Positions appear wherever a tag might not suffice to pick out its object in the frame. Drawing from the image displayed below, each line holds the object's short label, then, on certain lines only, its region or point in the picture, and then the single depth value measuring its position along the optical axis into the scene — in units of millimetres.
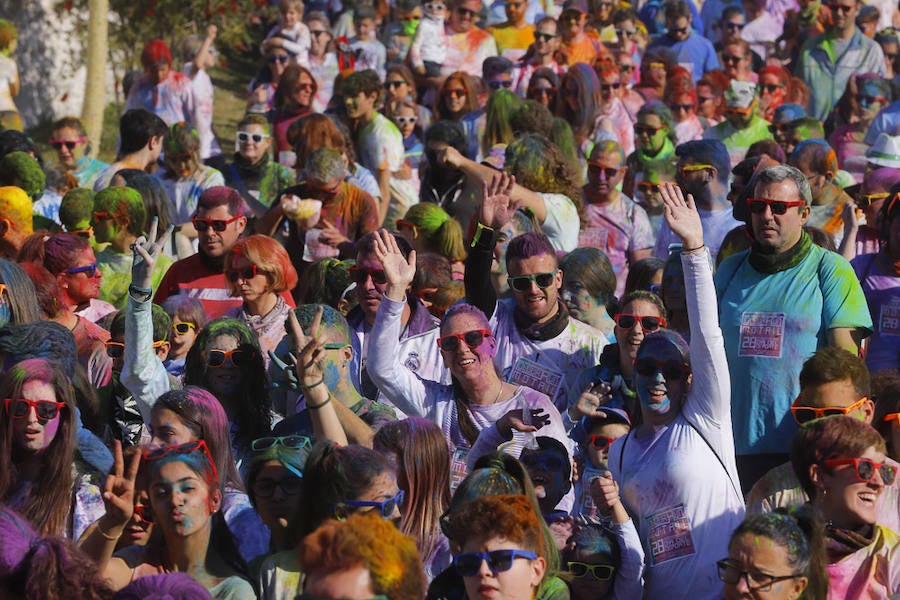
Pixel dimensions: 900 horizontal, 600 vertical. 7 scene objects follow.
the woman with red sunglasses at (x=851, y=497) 9469
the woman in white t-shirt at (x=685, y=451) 10375
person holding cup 17109
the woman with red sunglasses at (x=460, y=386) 11961
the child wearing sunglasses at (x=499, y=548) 8711
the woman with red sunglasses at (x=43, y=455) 10922
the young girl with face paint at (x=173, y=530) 9633
